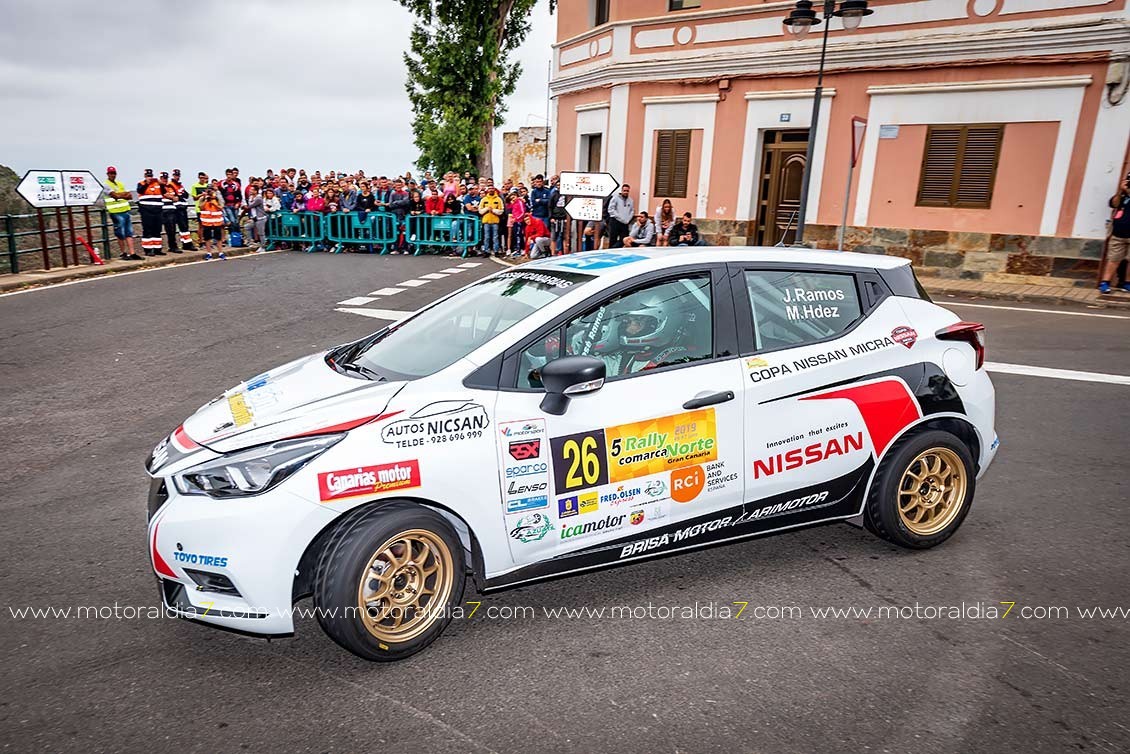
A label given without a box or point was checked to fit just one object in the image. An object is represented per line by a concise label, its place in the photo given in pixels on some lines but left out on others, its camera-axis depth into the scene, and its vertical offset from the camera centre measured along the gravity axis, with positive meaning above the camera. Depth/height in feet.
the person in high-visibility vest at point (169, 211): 61.16 -2.95
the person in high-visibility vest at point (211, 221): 65.10 -3.77
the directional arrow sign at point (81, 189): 51.77 -1.27
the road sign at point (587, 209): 56.24 -1.25
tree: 102.06 +14.99
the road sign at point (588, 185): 55.52 +0.46
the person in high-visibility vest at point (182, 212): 64.42 -3.14
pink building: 50.14 +5.91
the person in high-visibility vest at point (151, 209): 58.85 -2.79
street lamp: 48.73 +11.54
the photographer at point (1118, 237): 46.16 -1.36
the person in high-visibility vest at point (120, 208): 55.93 -2.66
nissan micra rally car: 10.34 -3.70
